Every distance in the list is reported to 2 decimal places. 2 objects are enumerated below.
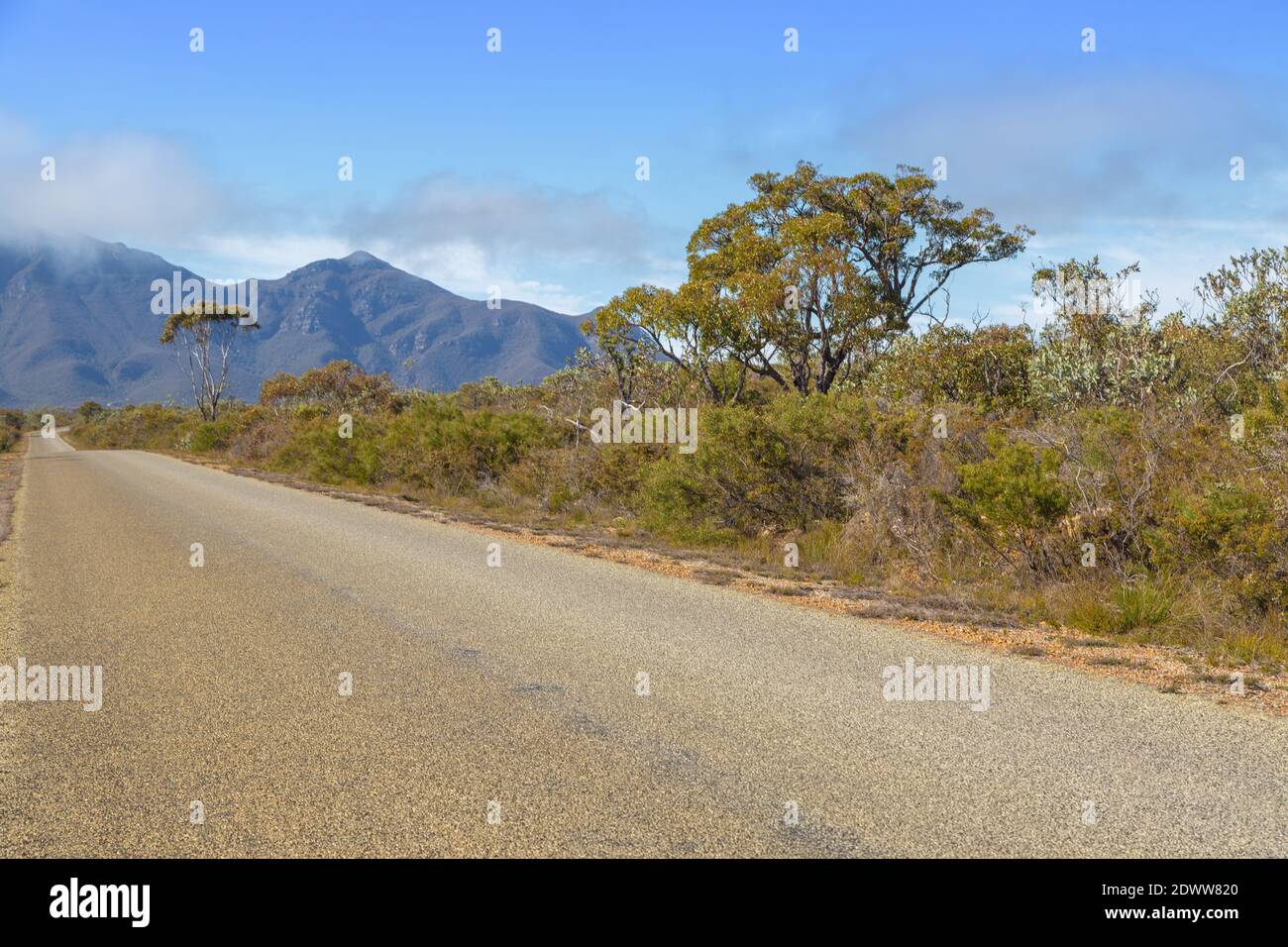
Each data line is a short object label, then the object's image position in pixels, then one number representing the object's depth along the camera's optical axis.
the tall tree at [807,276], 22.09
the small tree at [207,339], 65.81
